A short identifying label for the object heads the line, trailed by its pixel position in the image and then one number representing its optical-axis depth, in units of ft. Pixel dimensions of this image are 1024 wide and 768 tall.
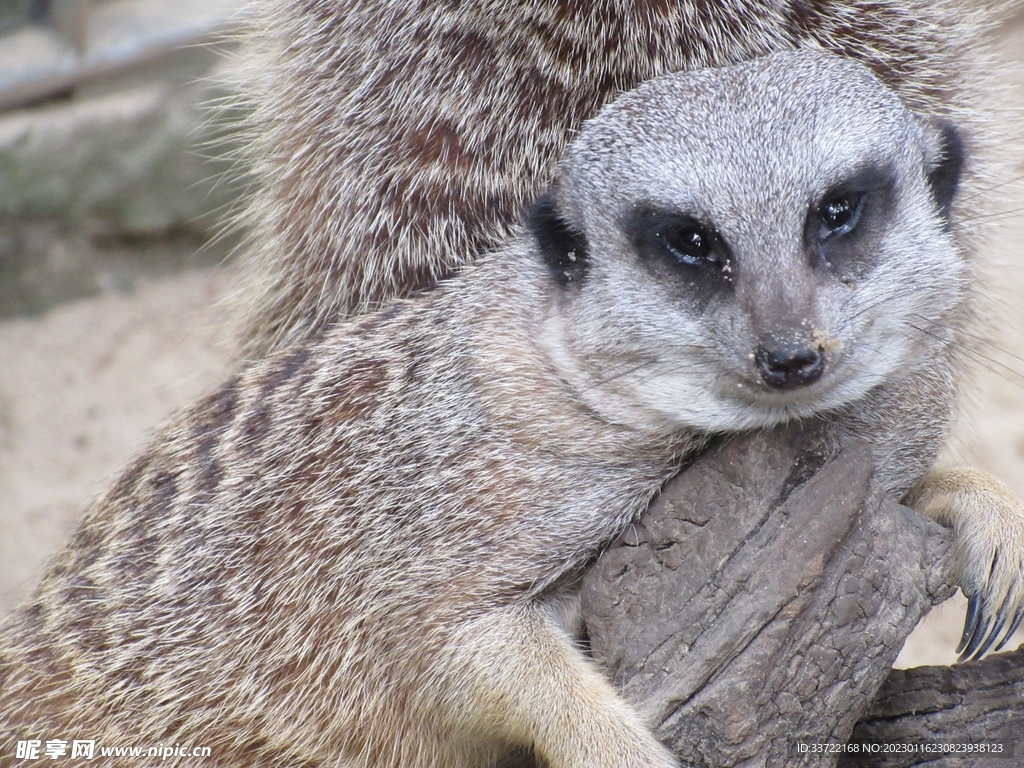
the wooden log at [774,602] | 14.99
